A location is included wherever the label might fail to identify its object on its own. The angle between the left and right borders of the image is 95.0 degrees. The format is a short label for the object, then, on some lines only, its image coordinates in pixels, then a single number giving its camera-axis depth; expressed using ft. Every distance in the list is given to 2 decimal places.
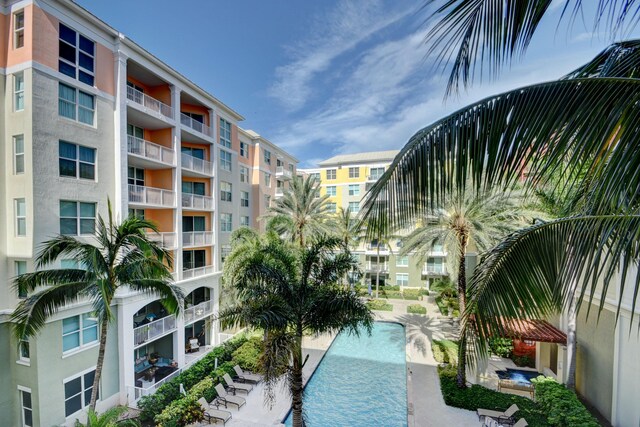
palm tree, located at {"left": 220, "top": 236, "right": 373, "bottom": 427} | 32.73
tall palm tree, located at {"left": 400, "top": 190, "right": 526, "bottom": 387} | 46.44
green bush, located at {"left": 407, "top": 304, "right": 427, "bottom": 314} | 87.35
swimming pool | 41.98
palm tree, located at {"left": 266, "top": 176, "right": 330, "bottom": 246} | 80.23
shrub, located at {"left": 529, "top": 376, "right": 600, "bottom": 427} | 32.48
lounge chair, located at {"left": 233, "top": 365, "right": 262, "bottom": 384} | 50.47
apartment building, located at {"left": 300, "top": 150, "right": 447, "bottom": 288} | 113.19
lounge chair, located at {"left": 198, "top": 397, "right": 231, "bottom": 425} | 39.29
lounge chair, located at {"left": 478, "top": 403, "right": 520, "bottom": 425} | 37.83
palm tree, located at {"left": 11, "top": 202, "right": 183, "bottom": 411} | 29.66
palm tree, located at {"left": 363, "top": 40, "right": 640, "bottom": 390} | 8.46
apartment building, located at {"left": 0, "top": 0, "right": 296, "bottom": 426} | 38.17
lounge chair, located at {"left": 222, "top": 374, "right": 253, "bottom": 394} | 47.65
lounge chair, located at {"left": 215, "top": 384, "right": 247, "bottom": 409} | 43.32
